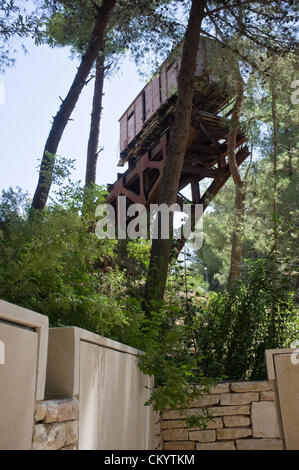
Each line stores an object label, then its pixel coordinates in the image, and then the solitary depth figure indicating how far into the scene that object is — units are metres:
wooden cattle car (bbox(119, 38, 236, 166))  7.62
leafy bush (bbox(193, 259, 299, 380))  4.70
